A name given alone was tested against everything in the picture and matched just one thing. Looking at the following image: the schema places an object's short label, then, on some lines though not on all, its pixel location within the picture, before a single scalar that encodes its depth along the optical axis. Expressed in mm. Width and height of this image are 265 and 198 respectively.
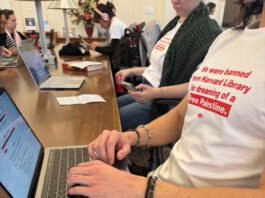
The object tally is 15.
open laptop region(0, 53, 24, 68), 1848
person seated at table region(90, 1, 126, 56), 2291
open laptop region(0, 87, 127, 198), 441
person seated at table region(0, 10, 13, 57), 2773
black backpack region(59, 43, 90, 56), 2261
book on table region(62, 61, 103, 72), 1632
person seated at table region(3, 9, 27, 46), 2955
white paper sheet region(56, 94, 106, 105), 1043
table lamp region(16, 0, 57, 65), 1893
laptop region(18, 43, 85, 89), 1224
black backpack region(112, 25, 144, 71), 1967
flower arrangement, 3310
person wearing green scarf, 1182
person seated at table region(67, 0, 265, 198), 463
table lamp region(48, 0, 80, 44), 2334
